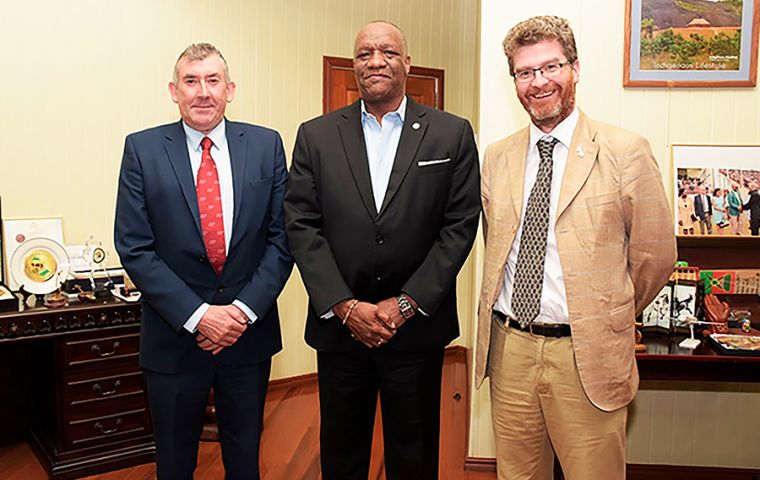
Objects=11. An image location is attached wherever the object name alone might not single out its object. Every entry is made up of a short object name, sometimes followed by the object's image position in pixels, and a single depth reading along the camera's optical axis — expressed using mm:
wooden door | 4582
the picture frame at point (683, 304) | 2850
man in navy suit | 2207
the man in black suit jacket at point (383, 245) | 2170
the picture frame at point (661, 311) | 2857
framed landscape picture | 2861
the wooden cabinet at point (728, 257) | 2953
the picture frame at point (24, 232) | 3438
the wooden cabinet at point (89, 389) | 3205
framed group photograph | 2877
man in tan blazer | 1932
